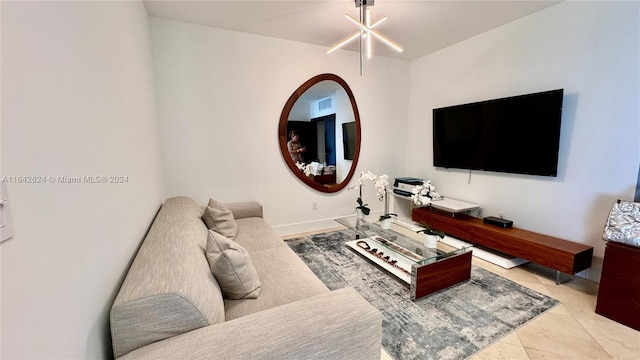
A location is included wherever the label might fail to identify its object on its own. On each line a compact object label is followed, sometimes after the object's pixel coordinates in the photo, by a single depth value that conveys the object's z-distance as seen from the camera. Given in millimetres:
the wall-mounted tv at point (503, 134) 2600
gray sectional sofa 895
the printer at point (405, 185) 3875
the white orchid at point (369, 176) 2980
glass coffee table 2117
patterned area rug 1678
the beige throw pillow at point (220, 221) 2316
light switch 531
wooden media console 2268
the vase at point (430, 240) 2387
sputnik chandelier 2393
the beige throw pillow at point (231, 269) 1361
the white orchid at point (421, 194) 2560
